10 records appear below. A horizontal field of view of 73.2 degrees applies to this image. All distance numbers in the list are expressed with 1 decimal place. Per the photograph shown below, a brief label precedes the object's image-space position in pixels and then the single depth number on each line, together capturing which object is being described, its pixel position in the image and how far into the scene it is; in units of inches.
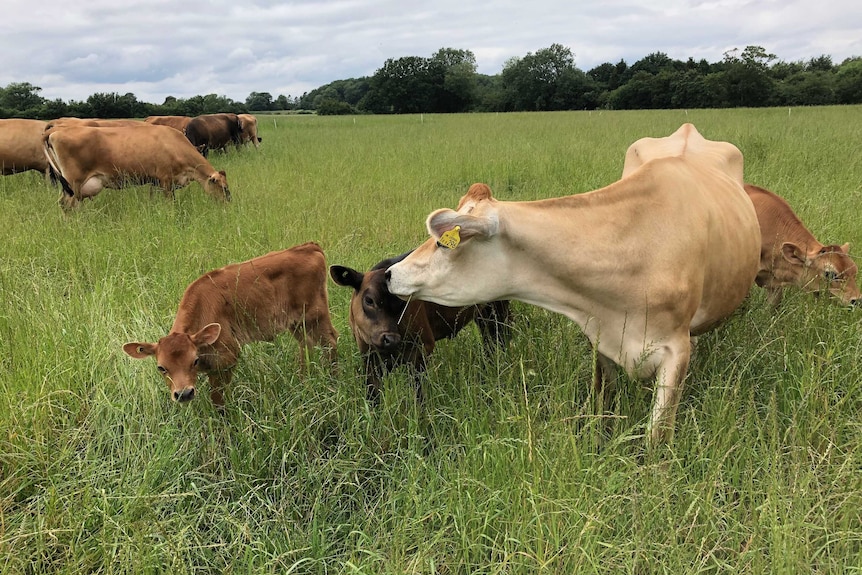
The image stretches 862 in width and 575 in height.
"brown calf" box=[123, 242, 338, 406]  121.0
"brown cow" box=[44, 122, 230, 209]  342.6
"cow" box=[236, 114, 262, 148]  798.5
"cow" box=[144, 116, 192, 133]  710.5
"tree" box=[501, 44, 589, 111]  2780.5
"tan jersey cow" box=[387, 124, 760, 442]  110.7
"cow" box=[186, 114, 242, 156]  701.3
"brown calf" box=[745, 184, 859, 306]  171.6
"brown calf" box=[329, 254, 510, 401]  139.6
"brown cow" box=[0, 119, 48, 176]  437.1
